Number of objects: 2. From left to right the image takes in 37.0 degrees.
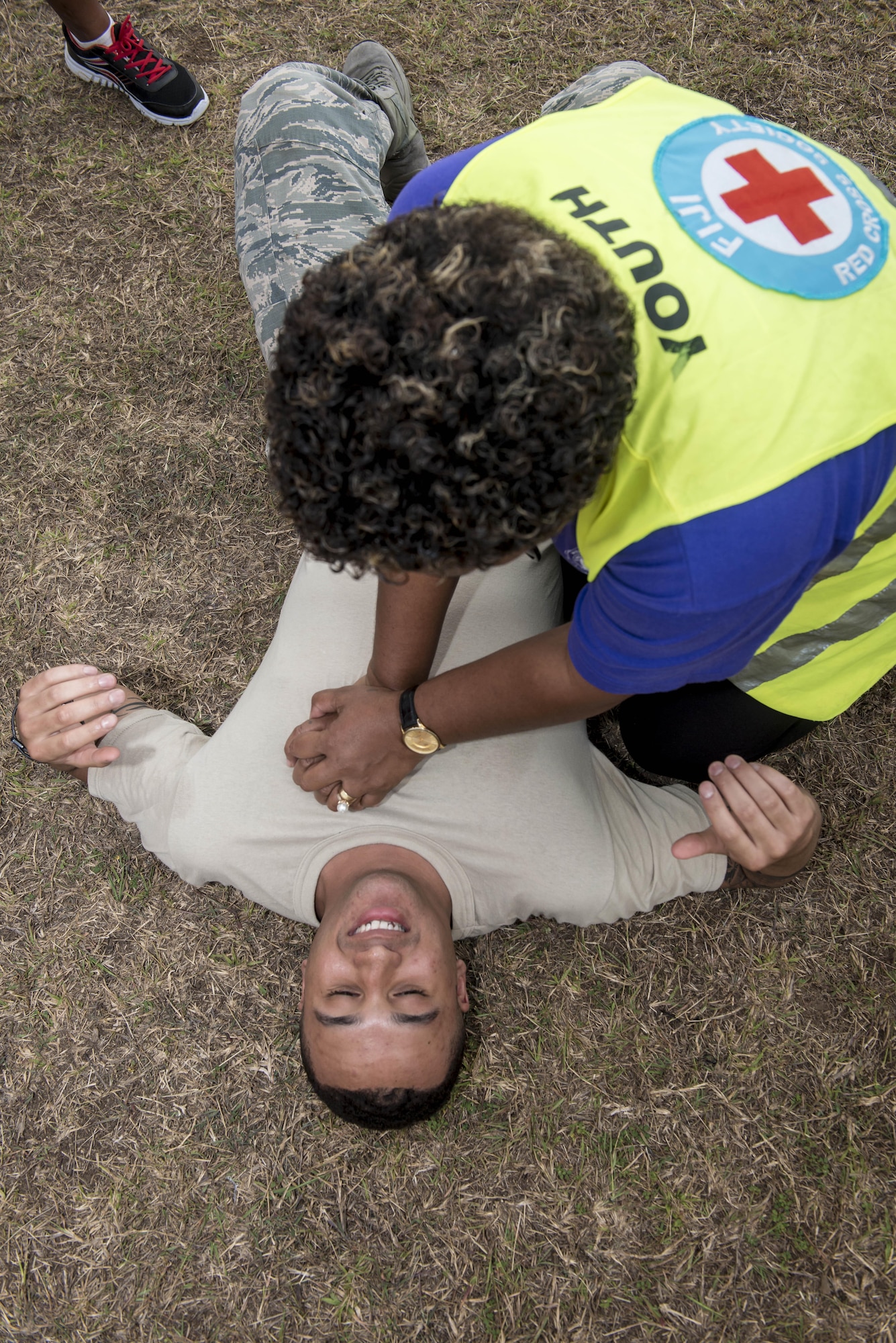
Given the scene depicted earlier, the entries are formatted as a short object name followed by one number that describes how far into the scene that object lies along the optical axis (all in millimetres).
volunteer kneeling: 807
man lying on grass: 1239
